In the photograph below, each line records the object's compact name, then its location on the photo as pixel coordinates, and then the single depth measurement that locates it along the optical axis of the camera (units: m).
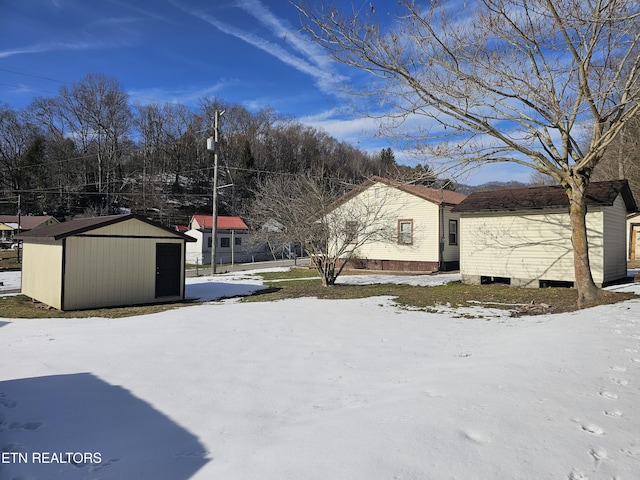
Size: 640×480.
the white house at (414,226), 22.17
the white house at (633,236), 26.64
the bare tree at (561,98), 9.16
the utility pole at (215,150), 23.97
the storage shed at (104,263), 12.82
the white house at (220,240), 34.84
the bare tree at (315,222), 16.22
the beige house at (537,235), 13.47
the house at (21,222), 46.53
